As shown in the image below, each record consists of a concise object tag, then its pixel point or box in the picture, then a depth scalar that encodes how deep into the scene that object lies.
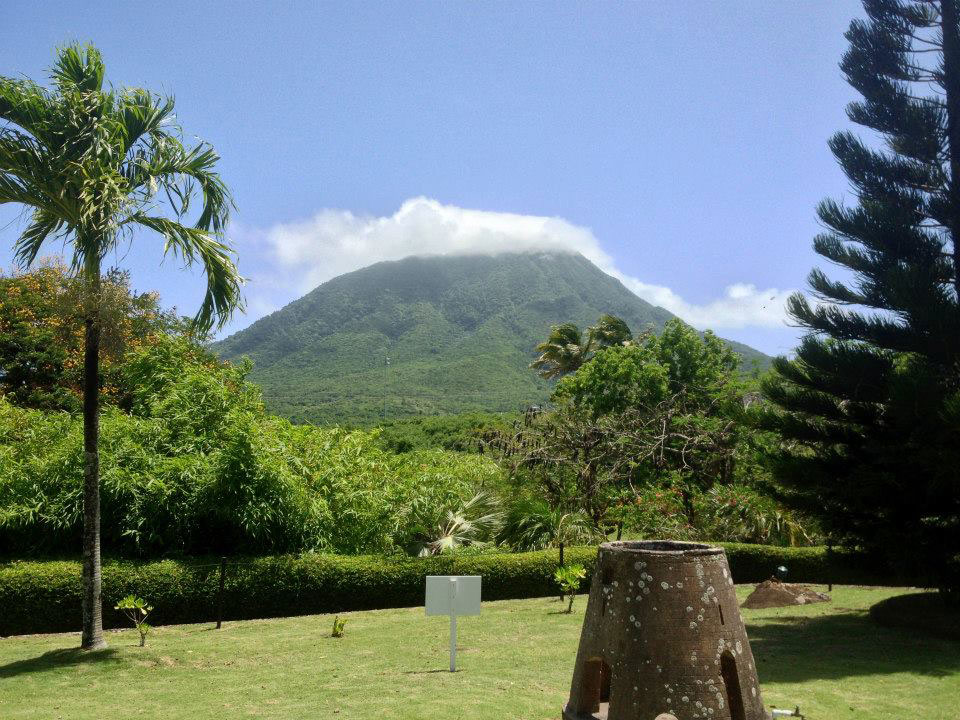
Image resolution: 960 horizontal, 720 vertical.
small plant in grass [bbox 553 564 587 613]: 10.40
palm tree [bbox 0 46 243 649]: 7.57
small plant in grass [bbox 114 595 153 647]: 8.04
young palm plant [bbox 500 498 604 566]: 13.17
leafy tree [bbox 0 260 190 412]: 18.17
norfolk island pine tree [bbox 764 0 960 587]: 8.70
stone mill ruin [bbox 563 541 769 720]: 3.72
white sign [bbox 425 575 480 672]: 6.95
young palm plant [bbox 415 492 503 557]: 12.54
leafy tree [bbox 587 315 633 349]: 30.02
